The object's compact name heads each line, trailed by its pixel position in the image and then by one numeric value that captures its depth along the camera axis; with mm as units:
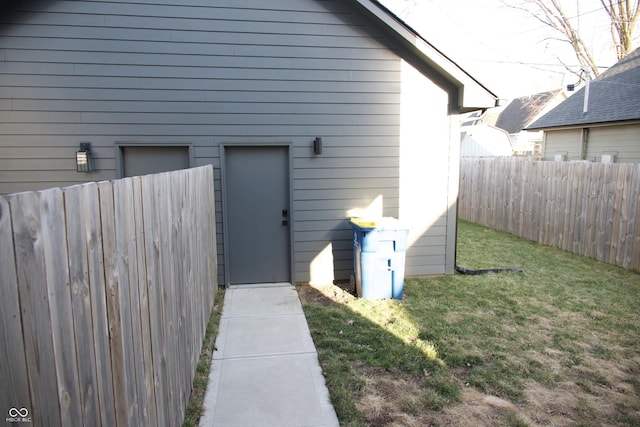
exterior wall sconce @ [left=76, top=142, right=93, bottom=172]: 5531
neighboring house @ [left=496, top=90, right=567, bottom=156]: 30797
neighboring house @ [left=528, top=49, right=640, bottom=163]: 11422
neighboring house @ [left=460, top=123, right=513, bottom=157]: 28656
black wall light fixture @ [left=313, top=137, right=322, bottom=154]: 5953
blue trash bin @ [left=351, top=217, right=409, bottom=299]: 5488
